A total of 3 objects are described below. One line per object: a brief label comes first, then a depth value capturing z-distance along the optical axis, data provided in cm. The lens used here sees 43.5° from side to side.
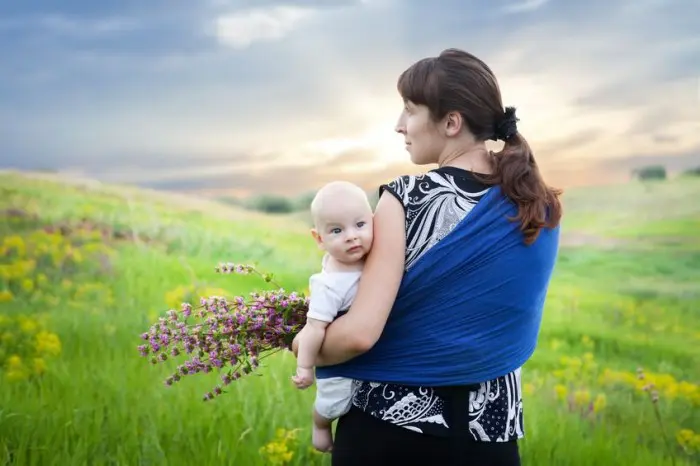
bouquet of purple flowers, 181
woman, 158
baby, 158
